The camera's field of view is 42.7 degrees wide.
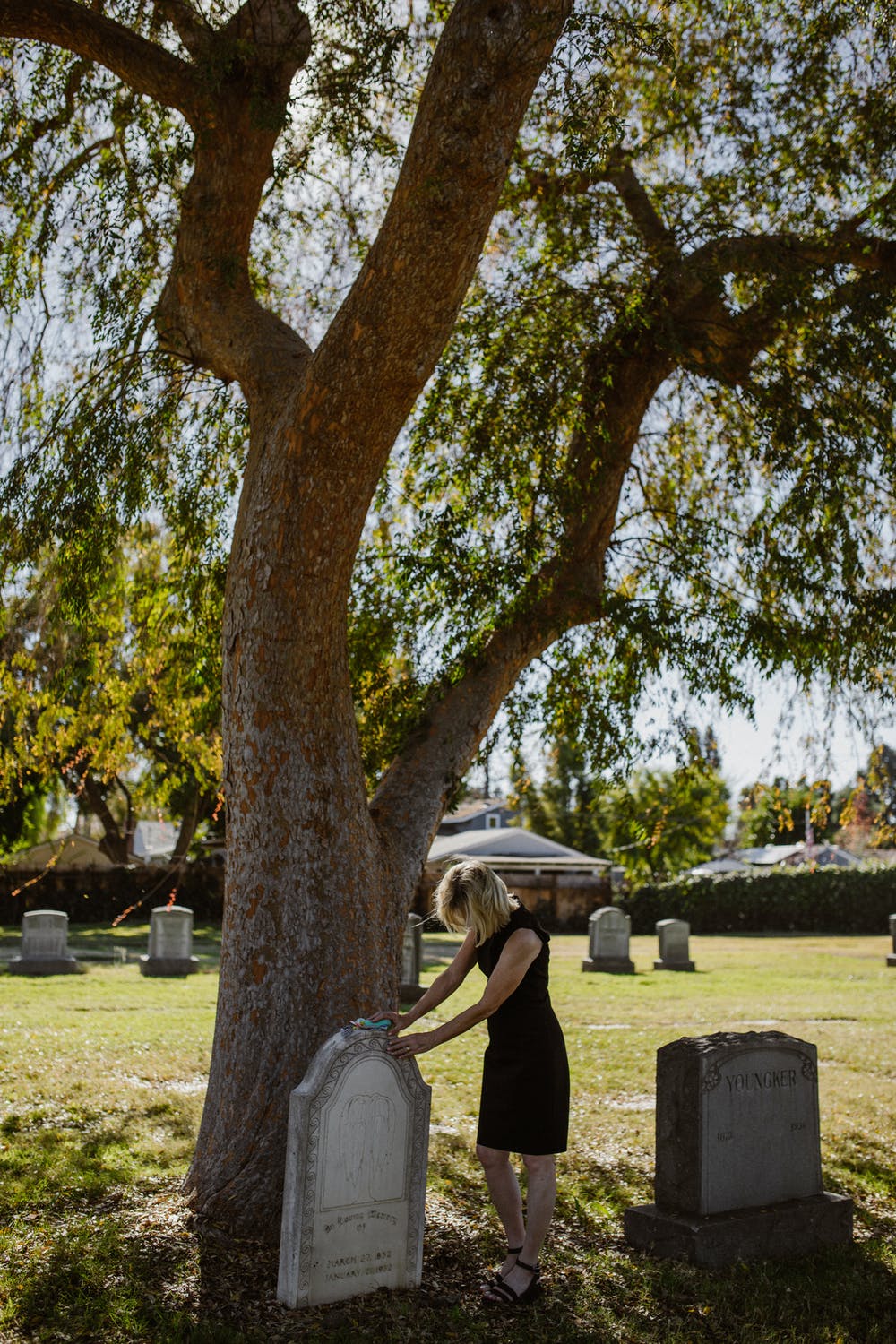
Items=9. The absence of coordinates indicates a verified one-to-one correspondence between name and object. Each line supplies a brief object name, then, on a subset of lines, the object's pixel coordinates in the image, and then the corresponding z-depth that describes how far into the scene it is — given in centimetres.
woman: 516
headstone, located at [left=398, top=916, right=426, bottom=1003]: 1658
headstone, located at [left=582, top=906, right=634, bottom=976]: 2253
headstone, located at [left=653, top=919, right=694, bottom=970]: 2331
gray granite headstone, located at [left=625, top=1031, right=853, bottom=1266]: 608
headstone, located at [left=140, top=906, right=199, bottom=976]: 1962
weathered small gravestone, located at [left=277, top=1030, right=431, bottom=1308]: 491
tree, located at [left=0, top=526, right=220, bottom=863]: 985
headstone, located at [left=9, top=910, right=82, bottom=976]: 1872
